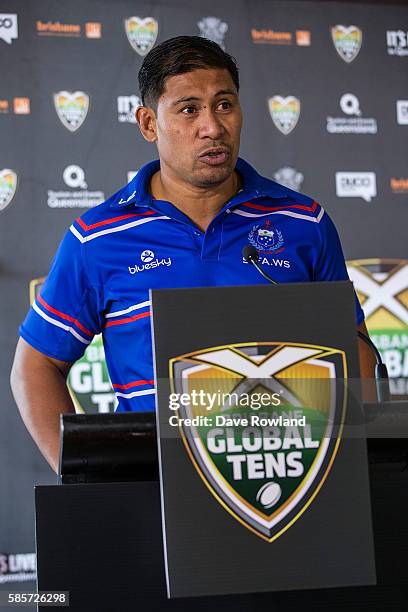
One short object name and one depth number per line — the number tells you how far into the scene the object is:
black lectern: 2.53
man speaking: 3.16
